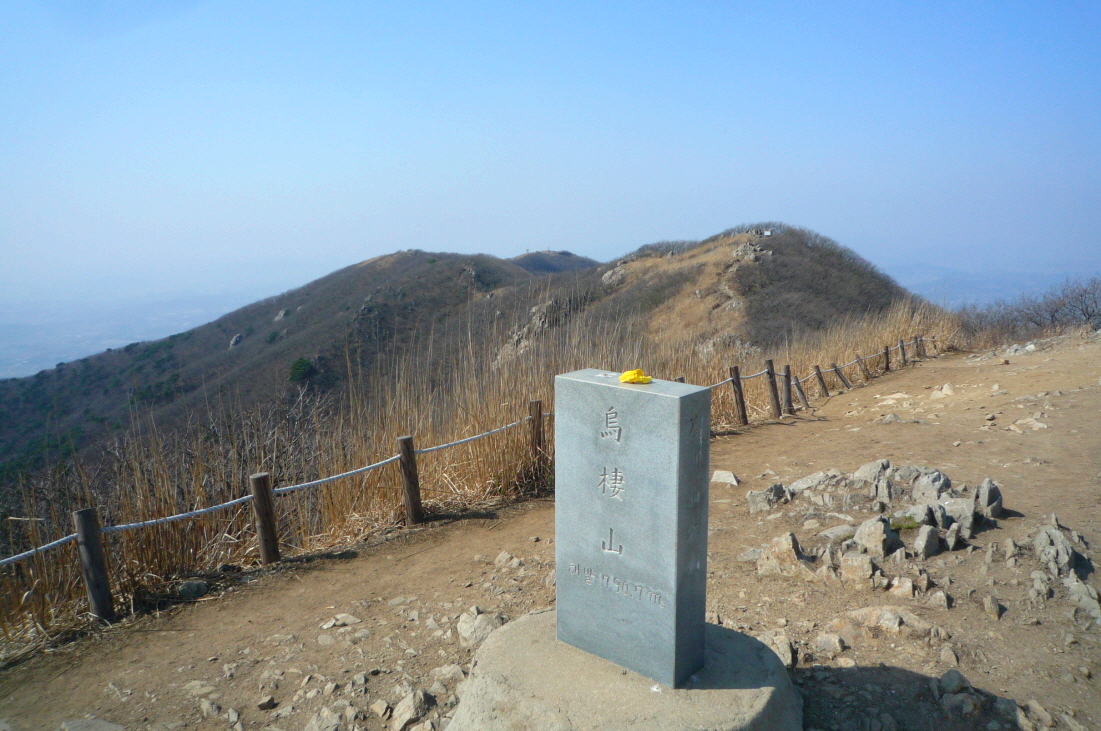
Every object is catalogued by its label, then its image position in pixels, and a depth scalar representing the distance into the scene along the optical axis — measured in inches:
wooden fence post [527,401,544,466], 235.5
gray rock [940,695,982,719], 97.3
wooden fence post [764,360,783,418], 343.0
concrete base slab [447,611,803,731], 85.8
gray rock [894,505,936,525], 155.6
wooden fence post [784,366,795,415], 355.9
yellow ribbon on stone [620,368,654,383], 94.8
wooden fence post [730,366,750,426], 328.5
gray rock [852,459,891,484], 191.4
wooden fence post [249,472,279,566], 168.1
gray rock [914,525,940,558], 142.7
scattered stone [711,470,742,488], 224.6
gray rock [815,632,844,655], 115.7
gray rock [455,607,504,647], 131.3
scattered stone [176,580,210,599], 156.9
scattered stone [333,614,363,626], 142.3
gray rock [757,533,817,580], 145.5
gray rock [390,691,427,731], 106.2
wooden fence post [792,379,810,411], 378.0
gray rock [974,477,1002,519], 155.9
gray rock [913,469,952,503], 171.8
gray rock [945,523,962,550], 145.3
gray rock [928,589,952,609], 125.6
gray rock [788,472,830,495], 195.5
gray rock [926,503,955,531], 151.9
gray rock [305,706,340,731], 107.1
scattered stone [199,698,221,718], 112.9
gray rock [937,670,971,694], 101.1
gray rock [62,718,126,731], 110.6
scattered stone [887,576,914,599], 131.7
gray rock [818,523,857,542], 158.2
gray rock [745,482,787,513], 192.4
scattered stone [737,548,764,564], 159.4
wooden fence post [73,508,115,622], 139.7
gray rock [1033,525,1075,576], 130.4
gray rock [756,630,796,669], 113.5
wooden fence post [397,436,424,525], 197.8
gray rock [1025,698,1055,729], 94.2
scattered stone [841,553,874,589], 137.8
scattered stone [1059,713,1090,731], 92.7
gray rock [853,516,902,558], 145.4
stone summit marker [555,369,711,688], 89.0
